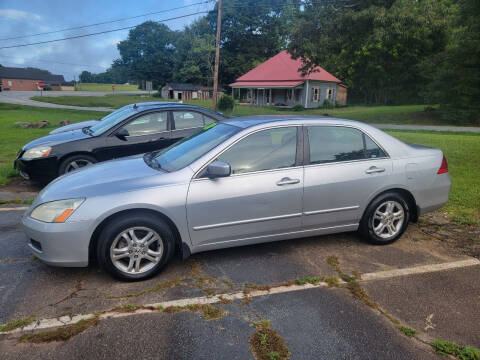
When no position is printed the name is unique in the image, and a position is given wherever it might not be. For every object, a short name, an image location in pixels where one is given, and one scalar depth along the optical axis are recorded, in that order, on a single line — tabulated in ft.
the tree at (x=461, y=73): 79.82
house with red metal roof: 147.23
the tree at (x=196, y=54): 226.58
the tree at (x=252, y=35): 219.20
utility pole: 77.61
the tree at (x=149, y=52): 272.92
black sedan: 22.50
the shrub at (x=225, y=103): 101.71
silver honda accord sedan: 11.64
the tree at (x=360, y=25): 56.95
